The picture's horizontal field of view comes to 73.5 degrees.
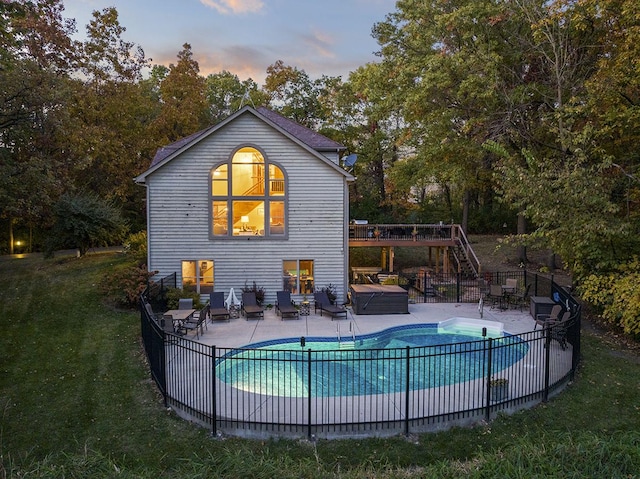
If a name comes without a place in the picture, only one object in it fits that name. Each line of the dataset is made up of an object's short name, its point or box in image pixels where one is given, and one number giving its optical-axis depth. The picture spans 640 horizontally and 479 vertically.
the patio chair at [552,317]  12.79
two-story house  17.20
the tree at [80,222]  22.42
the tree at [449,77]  20.36
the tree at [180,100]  30.67
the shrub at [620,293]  11.10
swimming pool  9.60
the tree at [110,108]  27.72
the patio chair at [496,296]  16.77
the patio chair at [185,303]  15.47
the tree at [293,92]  35.62
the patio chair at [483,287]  18.27
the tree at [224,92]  41.38
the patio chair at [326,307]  15.32
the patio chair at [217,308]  14.86
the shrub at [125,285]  16.00
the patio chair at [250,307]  15.14
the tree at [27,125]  16.17
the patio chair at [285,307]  15.17
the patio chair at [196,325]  12.92
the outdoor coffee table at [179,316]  12.98
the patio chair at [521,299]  16.89
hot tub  15.92
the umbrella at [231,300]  16.19
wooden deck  22.33
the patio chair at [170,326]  12.02
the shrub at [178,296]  16.02
